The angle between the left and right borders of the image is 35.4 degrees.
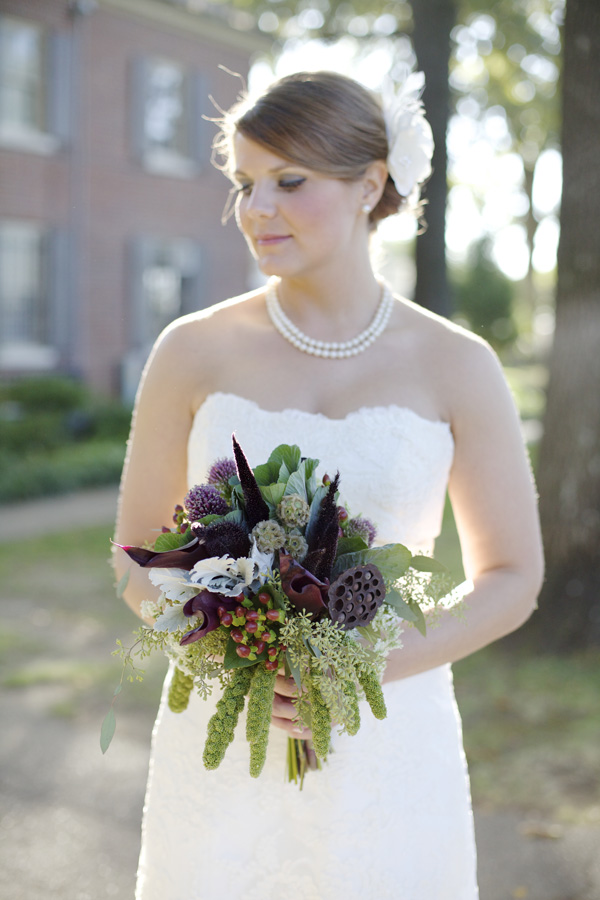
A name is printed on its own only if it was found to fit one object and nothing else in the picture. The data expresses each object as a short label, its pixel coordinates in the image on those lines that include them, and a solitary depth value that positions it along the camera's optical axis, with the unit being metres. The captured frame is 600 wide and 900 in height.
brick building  14.64
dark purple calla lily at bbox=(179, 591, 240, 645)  1.68
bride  2.26
